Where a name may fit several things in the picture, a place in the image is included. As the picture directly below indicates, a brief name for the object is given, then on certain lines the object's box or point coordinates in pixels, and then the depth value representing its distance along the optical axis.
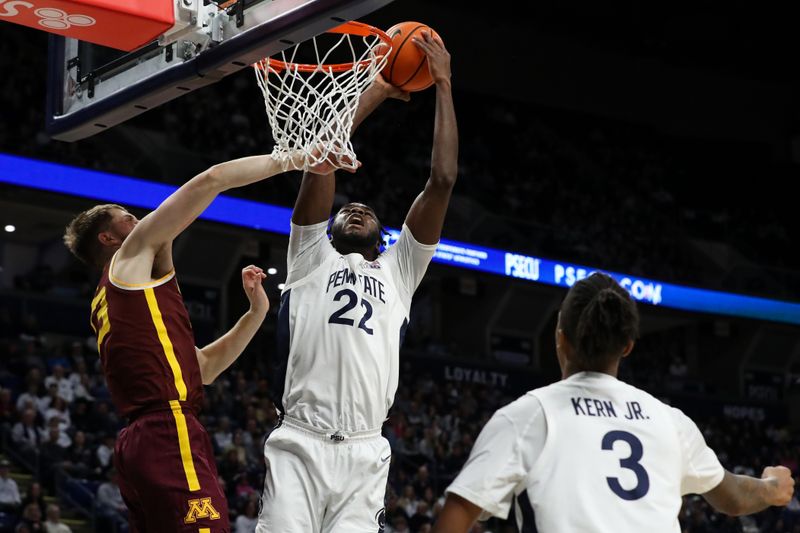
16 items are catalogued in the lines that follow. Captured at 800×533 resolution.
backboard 4.16
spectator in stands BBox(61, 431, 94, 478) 11.68
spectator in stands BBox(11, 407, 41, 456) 12.10
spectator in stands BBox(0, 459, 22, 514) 10.66
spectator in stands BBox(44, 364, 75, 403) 13.12
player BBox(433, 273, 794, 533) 2.72
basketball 4.82
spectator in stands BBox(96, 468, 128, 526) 10.86
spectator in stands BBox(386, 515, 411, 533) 12.23
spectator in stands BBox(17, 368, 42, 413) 12.41
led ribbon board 15.28
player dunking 4.30
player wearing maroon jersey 3.78
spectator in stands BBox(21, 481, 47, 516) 10.45
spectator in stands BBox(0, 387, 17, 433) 12.27
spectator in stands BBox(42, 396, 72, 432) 12.38
